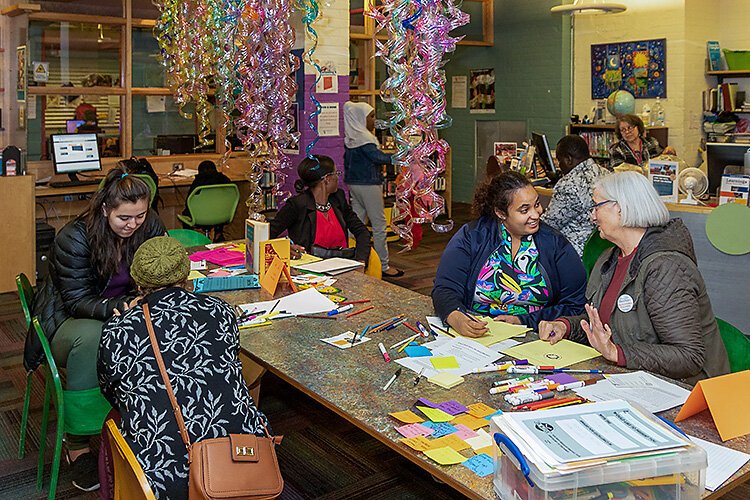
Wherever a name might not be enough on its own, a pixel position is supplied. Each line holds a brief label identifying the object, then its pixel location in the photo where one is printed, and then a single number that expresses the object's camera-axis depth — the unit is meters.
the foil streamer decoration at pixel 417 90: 3.06
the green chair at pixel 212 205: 7.28
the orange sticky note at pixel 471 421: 2.12
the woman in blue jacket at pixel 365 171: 7.22
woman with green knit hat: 2.21
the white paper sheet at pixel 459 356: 2.57
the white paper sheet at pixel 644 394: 2.23
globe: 9.02
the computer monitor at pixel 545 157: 7.38
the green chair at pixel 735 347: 2.76
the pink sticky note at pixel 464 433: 2.05
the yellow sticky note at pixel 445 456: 1.91
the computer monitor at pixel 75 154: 7.63
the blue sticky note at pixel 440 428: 2.07
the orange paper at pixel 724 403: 2.05
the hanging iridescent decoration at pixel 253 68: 4.43
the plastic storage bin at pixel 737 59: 8.54
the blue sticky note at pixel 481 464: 1.86
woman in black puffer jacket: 3.36
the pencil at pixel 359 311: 3.24
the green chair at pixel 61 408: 2.94
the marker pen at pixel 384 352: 2.68
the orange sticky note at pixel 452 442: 2.00
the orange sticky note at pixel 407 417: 2.16
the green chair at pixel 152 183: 6.33
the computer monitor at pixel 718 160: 5.93
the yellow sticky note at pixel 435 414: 2.17
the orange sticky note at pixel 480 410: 2.20
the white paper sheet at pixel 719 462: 1.81
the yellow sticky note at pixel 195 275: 3.87
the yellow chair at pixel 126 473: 2.03
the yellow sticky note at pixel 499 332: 2.86
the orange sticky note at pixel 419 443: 1.99
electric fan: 5.73
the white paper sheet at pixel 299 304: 3.31
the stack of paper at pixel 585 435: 1.60
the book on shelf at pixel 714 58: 8.82
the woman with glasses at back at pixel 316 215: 4.85
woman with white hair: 2.61
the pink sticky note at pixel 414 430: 2.07
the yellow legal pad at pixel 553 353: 2.62
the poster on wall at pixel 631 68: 9.04
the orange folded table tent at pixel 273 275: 3.62
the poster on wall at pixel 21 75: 7.35
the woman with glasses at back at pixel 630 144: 7.43
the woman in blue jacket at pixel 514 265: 3.31
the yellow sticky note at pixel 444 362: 2.59
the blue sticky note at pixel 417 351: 2.72
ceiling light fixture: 8.27
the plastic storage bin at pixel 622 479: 1.58
